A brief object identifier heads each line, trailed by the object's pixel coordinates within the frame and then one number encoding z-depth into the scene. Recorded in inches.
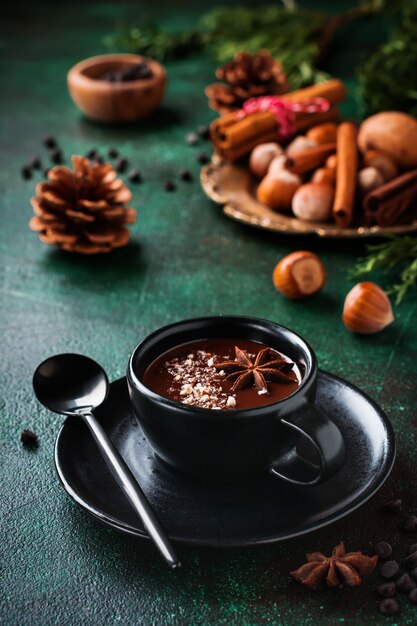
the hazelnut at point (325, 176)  58.6
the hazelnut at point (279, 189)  58.0
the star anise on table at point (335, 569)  29.3
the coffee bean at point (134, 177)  67.1
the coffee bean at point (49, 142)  74.4
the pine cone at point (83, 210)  55.5
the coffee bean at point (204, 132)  76.2
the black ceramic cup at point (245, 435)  29.4
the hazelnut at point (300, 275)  49.8
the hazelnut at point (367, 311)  46.4
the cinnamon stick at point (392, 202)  55.8
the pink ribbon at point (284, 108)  67.1
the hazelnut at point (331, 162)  59.9
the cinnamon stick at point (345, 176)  56.1
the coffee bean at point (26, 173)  68.2
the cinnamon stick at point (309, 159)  59.7
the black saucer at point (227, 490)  29.2
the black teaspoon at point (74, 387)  34.6
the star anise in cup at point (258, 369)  31.9
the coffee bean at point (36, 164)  69.9
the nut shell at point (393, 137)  61.6
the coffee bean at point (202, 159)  70.9
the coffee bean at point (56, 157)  70.8
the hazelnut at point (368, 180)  58.6
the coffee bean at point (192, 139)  75.2
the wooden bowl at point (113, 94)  77.1
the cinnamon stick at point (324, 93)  71.0
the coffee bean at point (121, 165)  68.9
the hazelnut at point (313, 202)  56.5
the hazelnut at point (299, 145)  62.8
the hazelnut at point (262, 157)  63.4
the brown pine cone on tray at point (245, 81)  75.8
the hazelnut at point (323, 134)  64.9
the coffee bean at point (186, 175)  67.6
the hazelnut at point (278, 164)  59.6
